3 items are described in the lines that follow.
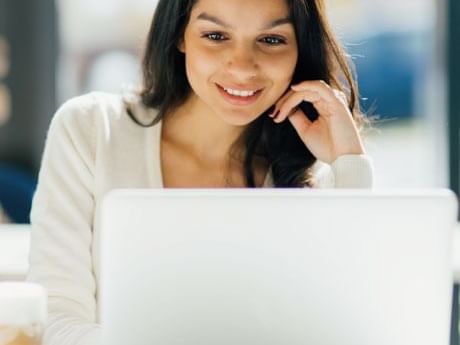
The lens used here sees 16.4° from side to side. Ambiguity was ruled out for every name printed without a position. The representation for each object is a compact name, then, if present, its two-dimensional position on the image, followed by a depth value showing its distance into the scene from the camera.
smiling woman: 1.70
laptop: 1.28
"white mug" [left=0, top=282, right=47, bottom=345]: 1.32
